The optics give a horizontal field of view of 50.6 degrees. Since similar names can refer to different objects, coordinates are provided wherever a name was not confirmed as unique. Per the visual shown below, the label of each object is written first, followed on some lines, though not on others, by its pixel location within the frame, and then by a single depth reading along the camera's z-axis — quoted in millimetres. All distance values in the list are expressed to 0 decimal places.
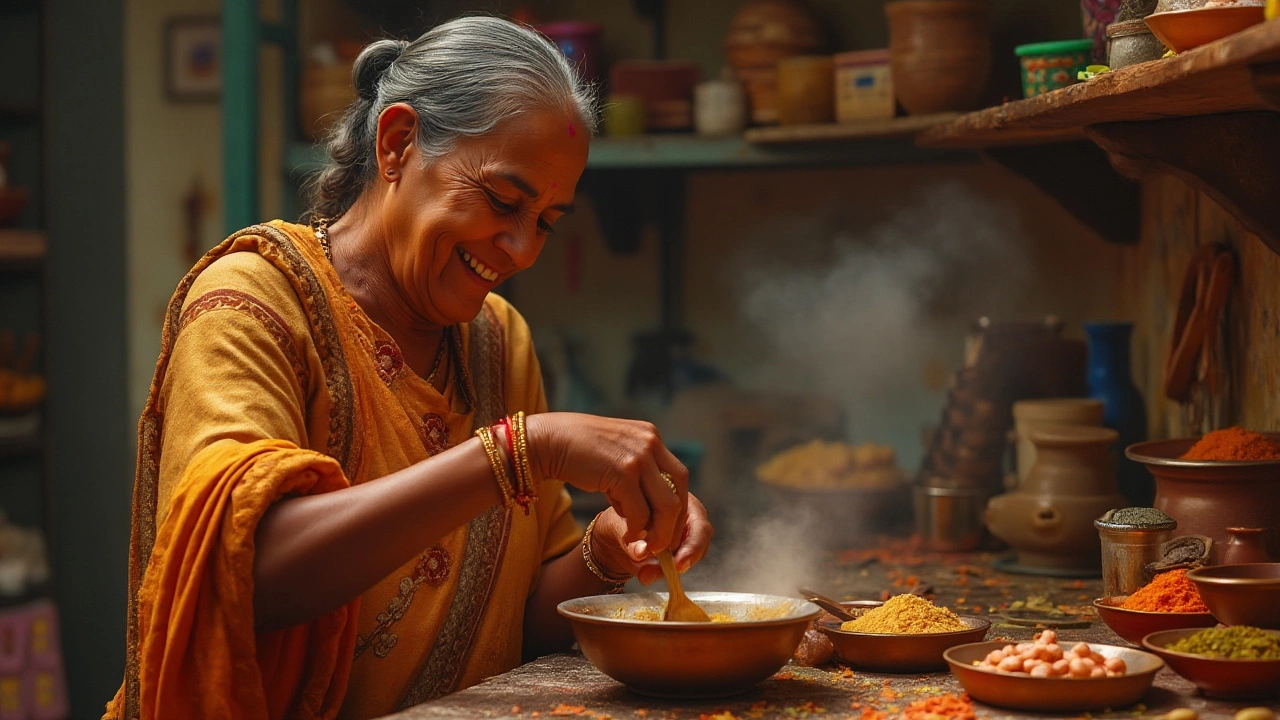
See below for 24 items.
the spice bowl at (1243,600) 1898
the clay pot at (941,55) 3889
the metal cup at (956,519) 3742
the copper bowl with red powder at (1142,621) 2016
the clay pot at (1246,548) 2158
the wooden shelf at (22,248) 5113
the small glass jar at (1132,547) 2312
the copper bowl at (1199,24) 1753
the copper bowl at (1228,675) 1724
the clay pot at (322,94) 4801
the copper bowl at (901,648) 2002
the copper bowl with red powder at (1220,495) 2305
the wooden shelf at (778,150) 4109
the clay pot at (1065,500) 3162
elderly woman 1773
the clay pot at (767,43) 4398
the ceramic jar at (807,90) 4176
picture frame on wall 5715
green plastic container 2758
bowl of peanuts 1695
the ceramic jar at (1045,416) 3510
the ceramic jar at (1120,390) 3691
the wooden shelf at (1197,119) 1605
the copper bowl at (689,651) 1790
